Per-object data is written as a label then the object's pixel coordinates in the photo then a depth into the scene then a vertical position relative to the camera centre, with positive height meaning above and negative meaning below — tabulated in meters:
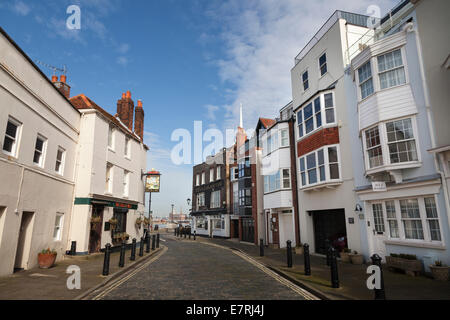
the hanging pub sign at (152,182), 24.03 +3.28
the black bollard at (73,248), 14.10 -1.34
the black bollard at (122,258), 12.10 -1.58
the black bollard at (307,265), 10.48 -1.63
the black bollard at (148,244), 18.75 -1.54
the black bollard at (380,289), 6.88 -1.64
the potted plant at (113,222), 17.04 -0.07
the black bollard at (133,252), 14.20 -1.58
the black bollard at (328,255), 12.20 -1.30
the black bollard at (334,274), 8.32 -1.56
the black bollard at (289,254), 12.41 -1.48
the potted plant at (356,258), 13.33 -1.76
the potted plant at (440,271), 9.22 -1.66
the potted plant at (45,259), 11.52 -1.56
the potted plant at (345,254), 13.82 -1.65
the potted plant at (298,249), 18.07 -1.83
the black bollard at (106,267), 10.27 -1.66
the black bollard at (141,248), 16.08 -1.55
